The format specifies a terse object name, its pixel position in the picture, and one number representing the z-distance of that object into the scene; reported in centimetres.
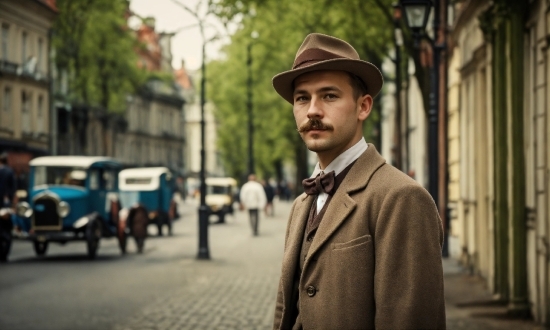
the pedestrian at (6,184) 2084
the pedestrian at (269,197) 5357
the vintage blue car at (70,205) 2302
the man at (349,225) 354
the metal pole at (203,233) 2267
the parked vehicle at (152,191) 3660
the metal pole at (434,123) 1606
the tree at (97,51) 5094
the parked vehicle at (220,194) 4803
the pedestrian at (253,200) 3294
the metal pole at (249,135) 5200
